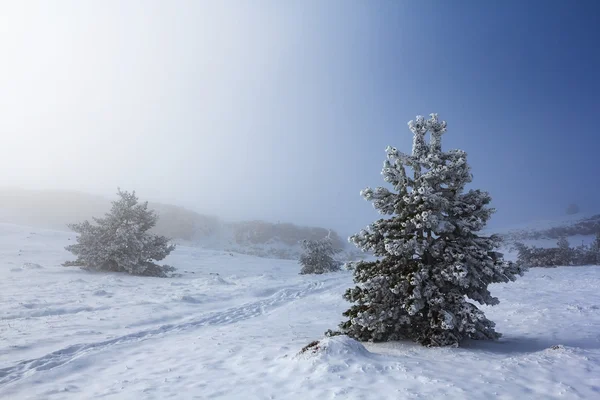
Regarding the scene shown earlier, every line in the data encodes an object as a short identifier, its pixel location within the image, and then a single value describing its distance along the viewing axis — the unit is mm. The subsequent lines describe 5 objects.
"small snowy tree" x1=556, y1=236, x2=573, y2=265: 34031
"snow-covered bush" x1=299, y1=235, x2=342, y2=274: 31266
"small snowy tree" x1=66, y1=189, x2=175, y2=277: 21297
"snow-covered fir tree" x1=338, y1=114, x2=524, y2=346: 8250
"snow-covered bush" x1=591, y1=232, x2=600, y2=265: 34750
